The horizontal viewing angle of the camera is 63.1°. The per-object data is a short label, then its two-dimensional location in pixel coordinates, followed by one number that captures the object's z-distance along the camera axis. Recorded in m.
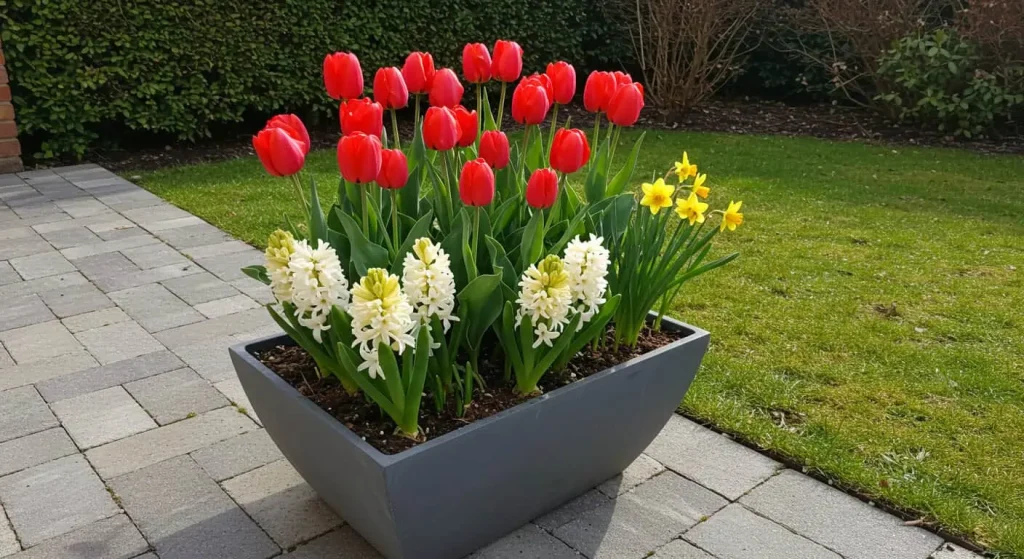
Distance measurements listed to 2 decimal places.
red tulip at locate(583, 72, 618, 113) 2.26
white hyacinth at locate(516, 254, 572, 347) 1.84
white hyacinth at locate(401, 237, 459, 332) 1.77
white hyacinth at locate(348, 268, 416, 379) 1.66
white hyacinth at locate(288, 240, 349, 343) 1.74
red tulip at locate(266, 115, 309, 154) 1.95
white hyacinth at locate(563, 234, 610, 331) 1.92
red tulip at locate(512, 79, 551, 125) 2.13
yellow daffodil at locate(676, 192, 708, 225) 2.29
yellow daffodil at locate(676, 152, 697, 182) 2.45
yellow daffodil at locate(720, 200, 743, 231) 2.35
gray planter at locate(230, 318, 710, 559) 1.82
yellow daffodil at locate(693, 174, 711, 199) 2.38
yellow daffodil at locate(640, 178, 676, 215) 2.25
